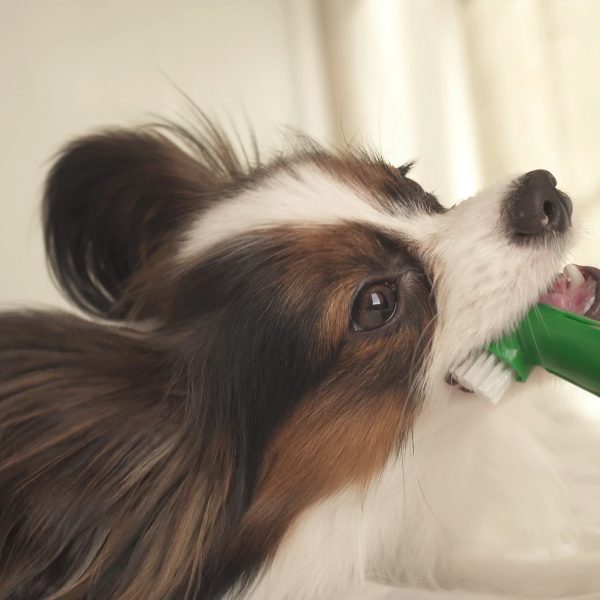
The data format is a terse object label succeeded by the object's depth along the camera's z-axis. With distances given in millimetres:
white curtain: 610
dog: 459
